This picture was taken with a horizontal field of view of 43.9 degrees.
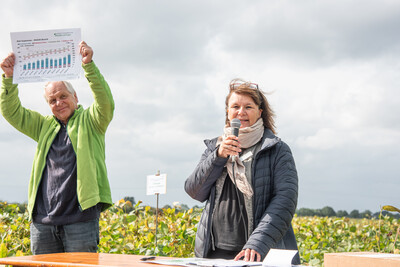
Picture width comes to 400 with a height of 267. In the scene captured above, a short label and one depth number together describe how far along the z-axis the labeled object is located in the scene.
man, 3.04
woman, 2.38
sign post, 4.27
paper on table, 1.93
